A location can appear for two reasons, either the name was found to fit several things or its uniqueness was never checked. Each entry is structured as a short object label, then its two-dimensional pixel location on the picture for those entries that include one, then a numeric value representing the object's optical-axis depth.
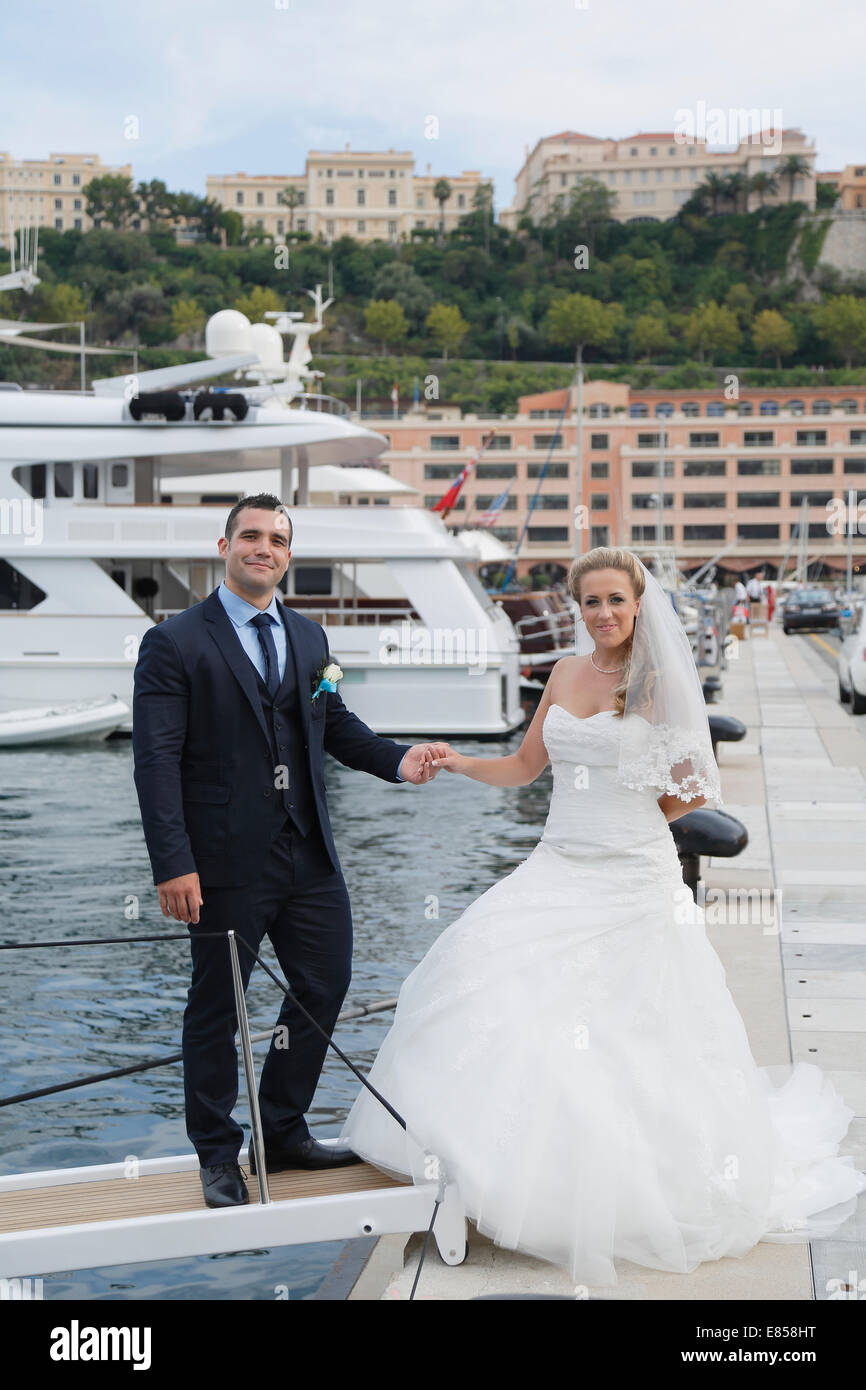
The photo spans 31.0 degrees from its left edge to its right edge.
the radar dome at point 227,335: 33.50
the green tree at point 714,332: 149.75
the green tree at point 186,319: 147.00
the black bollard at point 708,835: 8.55
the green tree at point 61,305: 145.50
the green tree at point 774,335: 149.00
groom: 4.45
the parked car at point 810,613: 56.84
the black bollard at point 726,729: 11.98
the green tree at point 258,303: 150.00
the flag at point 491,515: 39.86
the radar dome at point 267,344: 35.03
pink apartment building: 104.19
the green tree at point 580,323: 149.62
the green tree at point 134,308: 150.38
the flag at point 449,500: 28.24
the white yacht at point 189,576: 23.20
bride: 4.31
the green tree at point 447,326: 150.62
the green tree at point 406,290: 160.75
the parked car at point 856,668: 24.05
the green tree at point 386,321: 151.25
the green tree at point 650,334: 149.88
